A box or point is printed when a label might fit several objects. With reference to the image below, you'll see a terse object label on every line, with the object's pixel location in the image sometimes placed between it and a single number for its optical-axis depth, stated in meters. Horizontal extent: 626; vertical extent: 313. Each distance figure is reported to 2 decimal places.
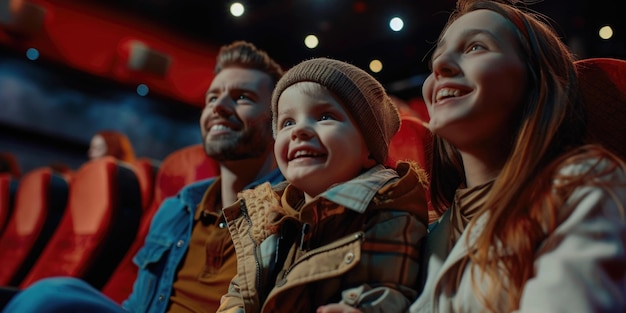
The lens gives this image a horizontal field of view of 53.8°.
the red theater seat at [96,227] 1.49
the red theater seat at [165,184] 1.46
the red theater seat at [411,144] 0.91
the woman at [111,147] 2.55
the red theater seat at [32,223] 1.74
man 1.06
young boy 0.66
